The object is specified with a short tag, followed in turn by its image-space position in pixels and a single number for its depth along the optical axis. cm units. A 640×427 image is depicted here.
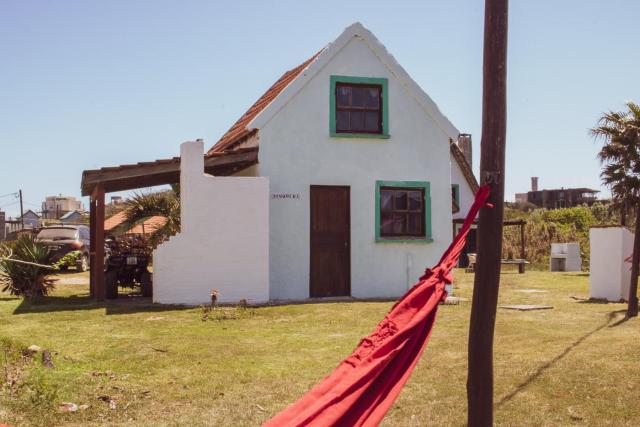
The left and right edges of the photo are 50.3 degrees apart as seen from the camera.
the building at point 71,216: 7234
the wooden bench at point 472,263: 2558
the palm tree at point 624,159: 1113
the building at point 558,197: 8531
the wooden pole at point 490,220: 417
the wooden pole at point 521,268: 2564
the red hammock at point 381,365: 380
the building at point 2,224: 4871
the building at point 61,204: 9191
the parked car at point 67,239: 2406
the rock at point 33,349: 821
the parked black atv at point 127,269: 1504
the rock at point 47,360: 727
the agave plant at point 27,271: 1484
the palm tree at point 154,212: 2081
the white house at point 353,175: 1470
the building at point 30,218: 6412
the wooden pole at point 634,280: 1101
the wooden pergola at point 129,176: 1356
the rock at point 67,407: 571
